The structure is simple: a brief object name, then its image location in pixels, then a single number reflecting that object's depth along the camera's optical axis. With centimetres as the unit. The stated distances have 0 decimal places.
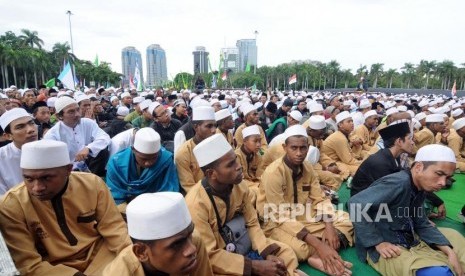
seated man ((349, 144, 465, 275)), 258
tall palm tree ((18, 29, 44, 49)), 4050
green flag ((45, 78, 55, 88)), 1620
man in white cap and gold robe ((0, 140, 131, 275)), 207
